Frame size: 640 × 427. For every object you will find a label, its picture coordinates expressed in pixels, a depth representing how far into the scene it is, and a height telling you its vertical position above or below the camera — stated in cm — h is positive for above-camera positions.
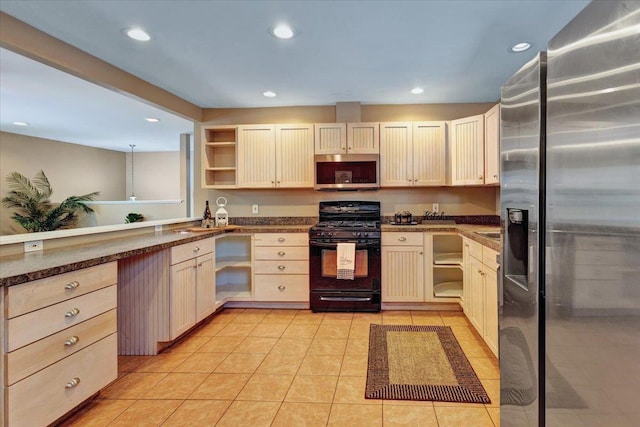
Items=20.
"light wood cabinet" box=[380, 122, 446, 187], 392 +65
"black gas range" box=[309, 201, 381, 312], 368 -63
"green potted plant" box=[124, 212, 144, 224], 671 -10
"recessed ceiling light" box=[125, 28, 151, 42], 234 +122
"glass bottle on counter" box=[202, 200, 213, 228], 401 -7
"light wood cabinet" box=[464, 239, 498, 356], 247 -62
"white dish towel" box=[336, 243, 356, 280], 361 -51
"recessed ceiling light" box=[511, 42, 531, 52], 260 +124
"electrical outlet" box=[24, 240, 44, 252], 220 -21
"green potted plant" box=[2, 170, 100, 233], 618 +13
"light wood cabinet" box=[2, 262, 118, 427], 152 -65
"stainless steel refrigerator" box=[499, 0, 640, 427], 86 -3
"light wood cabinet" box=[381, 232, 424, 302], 371 -59
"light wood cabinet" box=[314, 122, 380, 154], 394 +83
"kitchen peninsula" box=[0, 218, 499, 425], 155 -57
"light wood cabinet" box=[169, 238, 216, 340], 284 -65
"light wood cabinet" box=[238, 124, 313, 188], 404 +65
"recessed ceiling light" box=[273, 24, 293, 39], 233 +122
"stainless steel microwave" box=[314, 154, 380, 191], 396 +46
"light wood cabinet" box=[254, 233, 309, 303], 381 -60
